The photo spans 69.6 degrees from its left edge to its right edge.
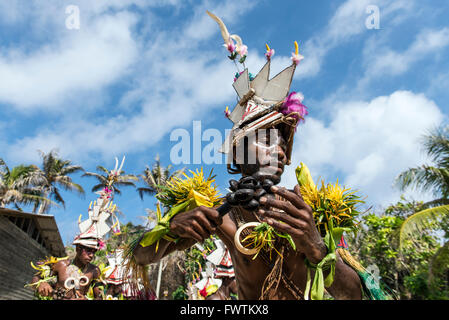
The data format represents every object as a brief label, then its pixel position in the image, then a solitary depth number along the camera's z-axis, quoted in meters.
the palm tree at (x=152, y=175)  26.09
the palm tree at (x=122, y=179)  26.57
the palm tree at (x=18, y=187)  20.89
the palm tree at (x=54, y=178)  25.19
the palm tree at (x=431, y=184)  8.59
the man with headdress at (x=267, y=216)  1.54
